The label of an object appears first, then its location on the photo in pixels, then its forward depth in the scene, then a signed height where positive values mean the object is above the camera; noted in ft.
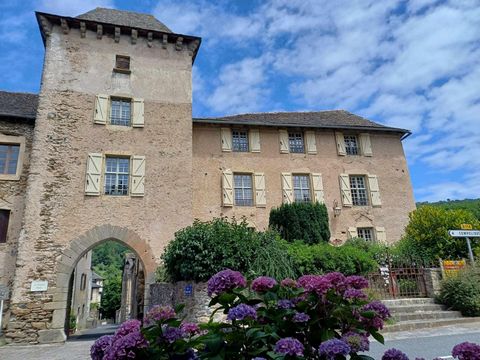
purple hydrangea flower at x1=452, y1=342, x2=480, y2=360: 5.35 -1.18
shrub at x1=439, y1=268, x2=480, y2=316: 33.78 -1.79
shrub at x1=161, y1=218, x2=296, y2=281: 30.60 +2.72
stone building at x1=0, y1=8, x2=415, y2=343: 39.88 +16.24
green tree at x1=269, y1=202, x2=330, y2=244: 43.45 +7.18
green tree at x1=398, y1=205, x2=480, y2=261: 43.29 +4.97
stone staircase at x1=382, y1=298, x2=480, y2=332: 30.68 -3.68
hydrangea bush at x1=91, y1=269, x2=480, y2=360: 6.09 -0.84
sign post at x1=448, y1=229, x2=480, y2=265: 37.50 +4.21
